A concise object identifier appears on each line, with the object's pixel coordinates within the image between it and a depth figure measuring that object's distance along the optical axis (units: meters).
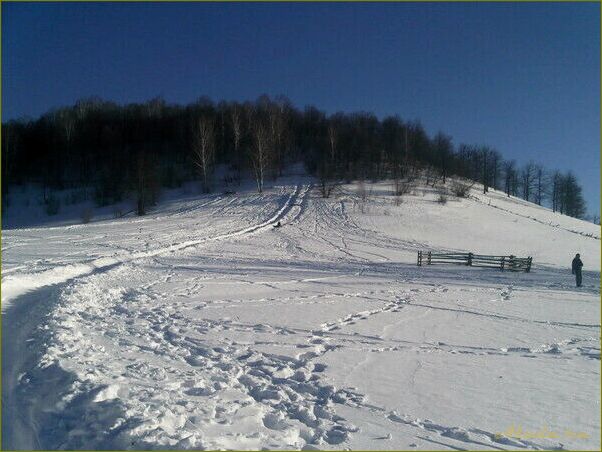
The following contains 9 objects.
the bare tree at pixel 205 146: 55.22
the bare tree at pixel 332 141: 62.70
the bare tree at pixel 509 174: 82.57
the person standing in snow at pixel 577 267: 19.52
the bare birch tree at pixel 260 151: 53.74
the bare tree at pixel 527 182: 83.62
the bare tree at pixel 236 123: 62.69
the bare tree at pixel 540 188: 82.24
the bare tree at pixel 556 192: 78.12
